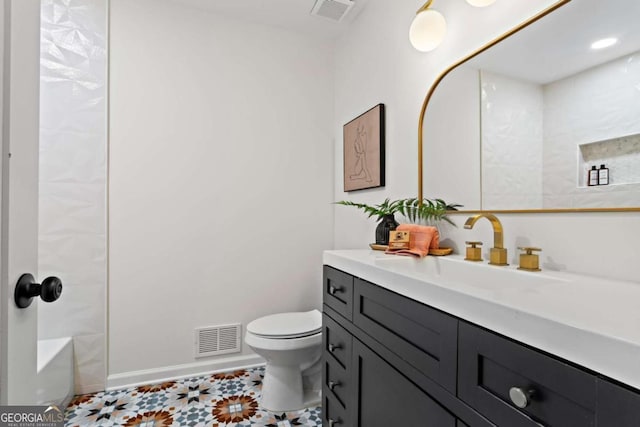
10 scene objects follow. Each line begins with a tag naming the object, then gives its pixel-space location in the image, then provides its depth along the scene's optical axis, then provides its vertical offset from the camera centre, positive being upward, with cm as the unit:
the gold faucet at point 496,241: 106 -9
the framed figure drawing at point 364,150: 185 +41
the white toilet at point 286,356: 167 -79
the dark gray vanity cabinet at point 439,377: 48 -34
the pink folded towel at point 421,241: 131 -11
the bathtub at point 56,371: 148 -82
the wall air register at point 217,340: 209 -87
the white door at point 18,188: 57 +5
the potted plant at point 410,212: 139 +1
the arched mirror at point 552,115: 83 +33
